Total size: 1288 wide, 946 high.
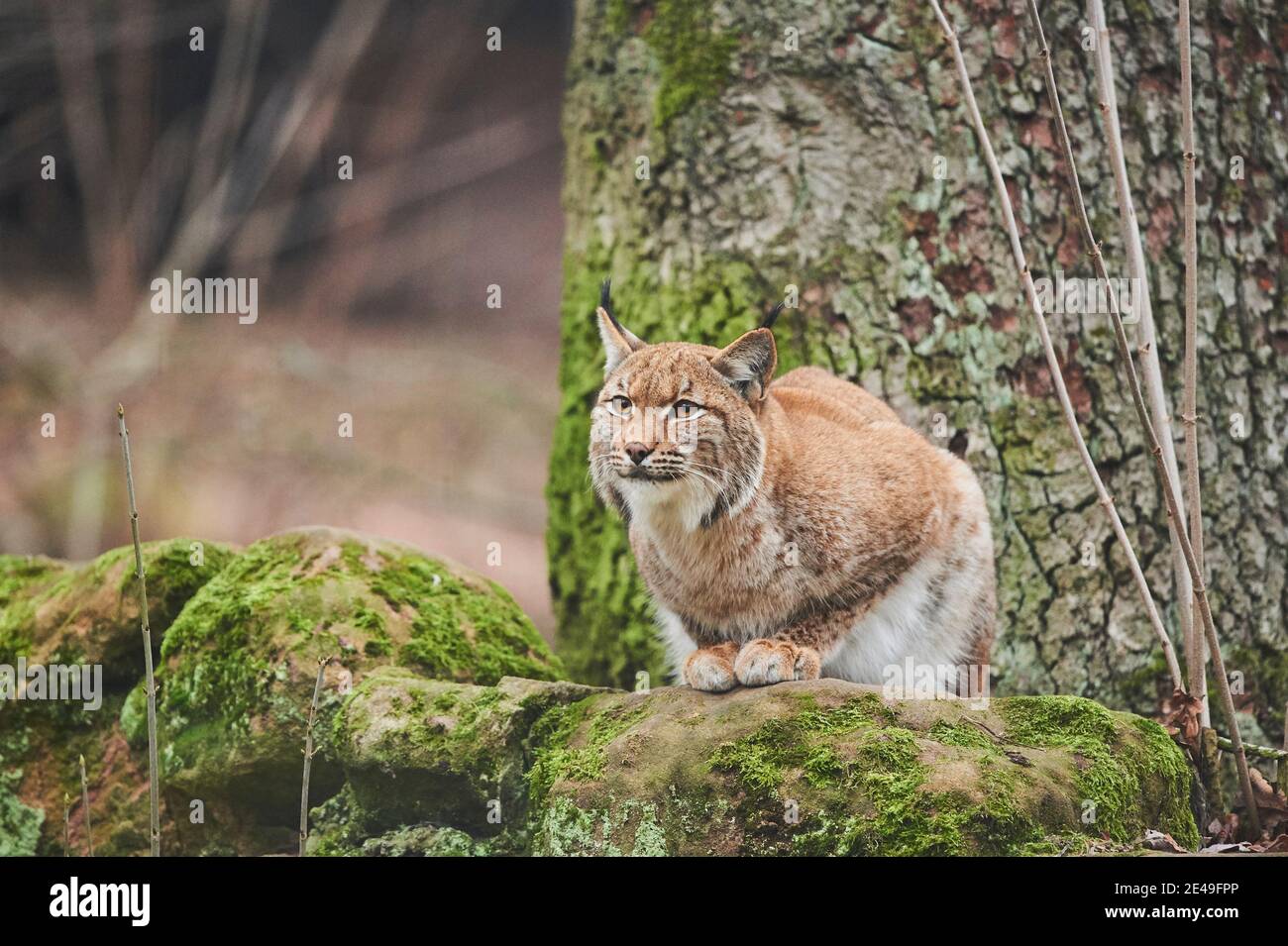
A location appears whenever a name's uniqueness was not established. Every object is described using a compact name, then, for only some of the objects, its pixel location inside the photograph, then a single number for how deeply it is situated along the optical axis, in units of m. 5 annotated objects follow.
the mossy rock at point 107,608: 4.10
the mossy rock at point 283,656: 3.70
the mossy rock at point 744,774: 2.87
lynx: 3.48
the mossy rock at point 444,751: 3.37
